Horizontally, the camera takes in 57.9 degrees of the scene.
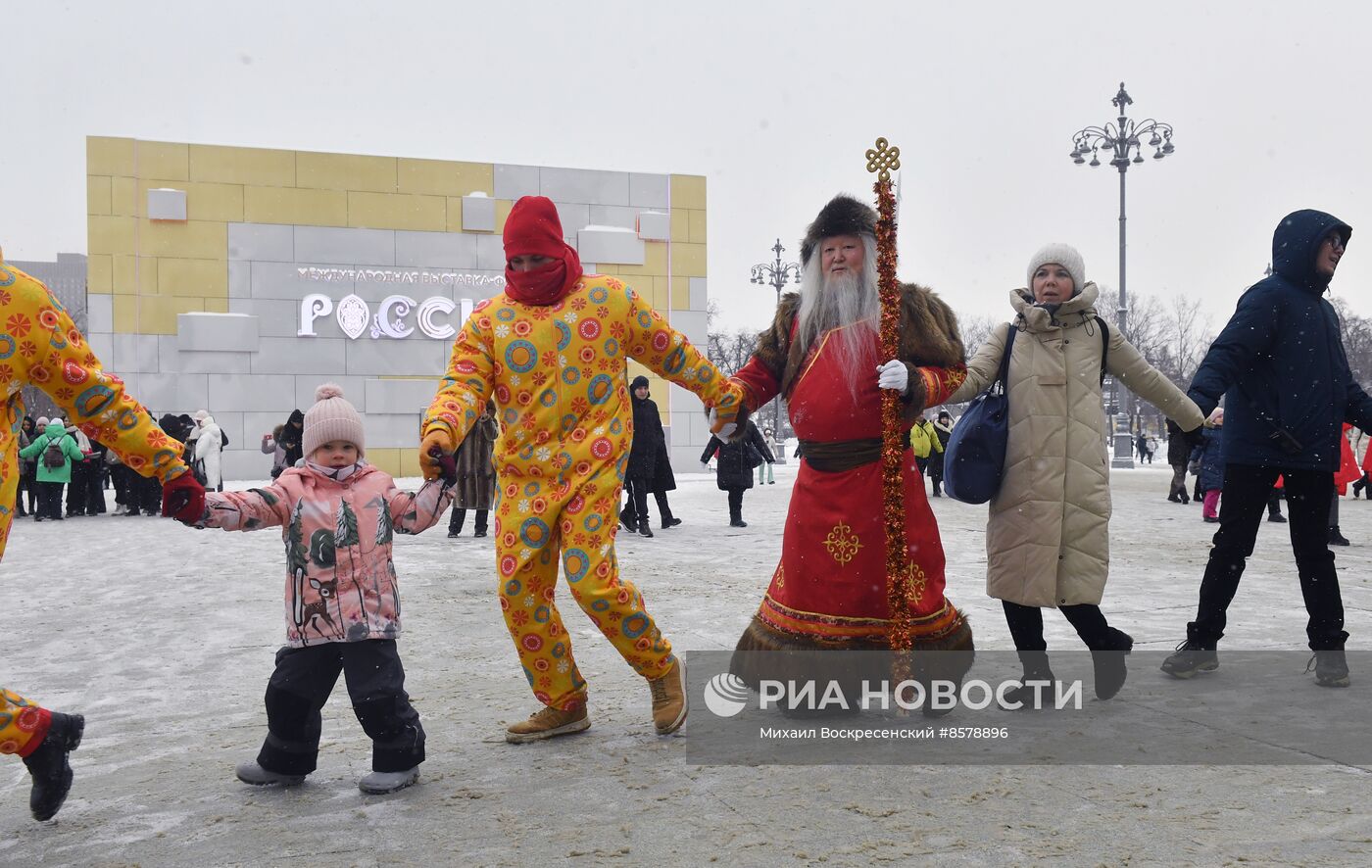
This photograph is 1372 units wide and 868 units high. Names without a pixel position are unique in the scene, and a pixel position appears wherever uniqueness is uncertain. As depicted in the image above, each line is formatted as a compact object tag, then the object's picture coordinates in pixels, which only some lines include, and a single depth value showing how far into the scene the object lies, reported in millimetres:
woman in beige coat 4324
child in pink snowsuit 3549
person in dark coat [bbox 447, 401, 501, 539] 11469
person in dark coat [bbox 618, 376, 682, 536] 12555
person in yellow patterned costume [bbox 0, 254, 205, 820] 3039
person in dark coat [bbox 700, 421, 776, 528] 13812
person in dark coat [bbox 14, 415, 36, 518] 16781
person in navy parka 4773
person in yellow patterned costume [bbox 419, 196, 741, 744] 3951
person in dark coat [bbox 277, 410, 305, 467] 12117
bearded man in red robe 4125
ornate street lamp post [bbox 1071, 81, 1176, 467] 29500
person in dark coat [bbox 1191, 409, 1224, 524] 13273
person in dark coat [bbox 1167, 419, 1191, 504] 14883
